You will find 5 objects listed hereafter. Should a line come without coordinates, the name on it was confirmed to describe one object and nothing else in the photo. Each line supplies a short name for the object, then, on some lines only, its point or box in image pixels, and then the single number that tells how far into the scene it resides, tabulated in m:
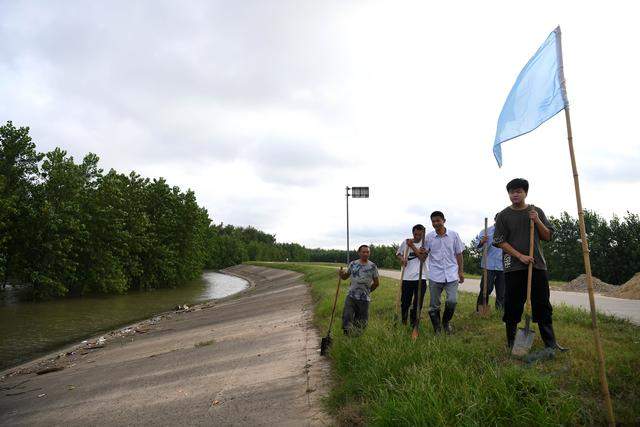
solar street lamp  26.72
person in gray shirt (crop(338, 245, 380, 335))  7.07
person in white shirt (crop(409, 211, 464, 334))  6.44
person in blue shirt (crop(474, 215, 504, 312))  8.02
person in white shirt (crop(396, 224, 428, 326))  7.12
